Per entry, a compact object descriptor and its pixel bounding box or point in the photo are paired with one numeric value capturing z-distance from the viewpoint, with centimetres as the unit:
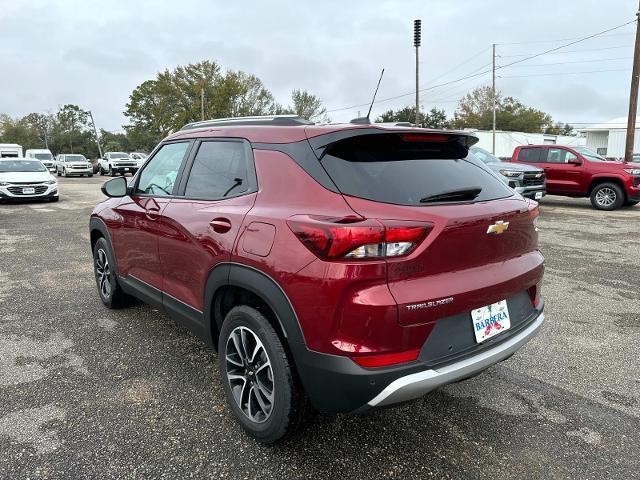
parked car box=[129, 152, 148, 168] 3542
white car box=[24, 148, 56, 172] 3100
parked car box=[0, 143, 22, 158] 2839
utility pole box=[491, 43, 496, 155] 4559
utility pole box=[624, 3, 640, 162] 1716
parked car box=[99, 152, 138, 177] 3231
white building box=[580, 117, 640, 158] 5034
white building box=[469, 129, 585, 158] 4483
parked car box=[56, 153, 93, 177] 3184
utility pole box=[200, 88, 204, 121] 4799
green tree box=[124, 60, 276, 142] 5319
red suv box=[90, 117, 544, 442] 208
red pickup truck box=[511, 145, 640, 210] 1271
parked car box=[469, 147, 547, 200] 1225
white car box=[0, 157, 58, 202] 1438
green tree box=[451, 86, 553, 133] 7256
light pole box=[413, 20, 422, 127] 2980
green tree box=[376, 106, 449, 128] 6450
